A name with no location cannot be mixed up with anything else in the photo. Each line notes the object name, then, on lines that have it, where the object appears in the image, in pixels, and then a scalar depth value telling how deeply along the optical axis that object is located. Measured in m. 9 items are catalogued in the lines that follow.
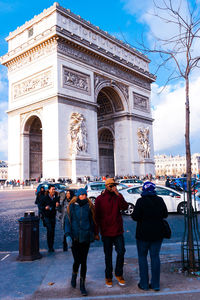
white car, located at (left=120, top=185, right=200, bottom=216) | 11.17
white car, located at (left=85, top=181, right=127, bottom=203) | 13.81
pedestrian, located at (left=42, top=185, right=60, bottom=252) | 6.04
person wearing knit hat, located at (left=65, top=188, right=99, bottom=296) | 3.94
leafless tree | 5.22
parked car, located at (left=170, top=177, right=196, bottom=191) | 15.91
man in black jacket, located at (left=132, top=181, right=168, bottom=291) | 3.91
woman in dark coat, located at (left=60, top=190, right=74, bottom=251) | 5.91
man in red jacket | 4.11
